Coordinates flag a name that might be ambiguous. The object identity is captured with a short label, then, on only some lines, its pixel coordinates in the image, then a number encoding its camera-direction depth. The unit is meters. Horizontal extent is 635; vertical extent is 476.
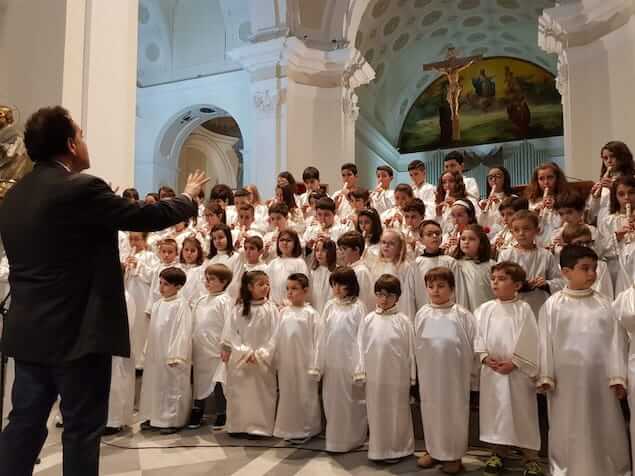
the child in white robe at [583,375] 3.46
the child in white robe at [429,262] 4.76
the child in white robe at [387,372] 4.07
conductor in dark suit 2.23
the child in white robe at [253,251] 5.43
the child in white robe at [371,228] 5.42
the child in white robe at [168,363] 4.92
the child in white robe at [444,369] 3.87
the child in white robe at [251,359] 4.67
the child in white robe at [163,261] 5.82
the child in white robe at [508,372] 3.74
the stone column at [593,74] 9.22
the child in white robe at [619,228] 4.20
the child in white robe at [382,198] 7.00
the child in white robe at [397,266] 4.81
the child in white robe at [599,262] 4.18
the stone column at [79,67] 5.63
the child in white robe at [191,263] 5.80
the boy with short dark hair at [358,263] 5.01
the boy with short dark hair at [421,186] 6.52
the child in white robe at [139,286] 5.81
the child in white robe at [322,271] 5.14
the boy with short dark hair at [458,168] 6.07
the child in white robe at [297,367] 4.61
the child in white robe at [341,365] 4.32
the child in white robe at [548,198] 4.98
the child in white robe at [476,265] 4.58
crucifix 12.23
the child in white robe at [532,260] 4.33
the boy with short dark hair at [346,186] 6.96
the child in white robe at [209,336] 5.12
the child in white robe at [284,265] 5.40
